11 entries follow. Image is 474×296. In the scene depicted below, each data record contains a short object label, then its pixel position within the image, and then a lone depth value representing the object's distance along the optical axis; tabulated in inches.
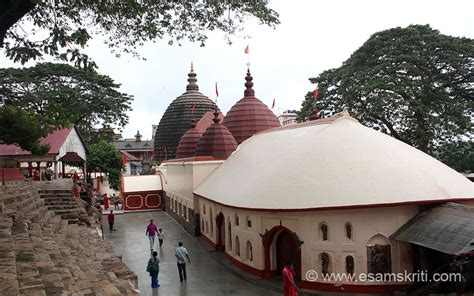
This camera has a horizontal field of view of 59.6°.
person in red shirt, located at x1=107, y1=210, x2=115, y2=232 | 1037.8
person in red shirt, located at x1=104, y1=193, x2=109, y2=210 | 1401.3
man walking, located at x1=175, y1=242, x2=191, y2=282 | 574.9
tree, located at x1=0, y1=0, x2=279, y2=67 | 265.4
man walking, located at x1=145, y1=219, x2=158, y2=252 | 733.5
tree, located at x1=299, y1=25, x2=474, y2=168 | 1050.1
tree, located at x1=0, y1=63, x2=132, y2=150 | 1183.6
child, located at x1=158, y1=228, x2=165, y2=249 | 810.8
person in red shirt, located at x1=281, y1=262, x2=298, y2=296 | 411.5
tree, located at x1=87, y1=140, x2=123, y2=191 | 1651.0
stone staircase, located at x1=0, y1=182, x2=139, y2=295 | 200.2
